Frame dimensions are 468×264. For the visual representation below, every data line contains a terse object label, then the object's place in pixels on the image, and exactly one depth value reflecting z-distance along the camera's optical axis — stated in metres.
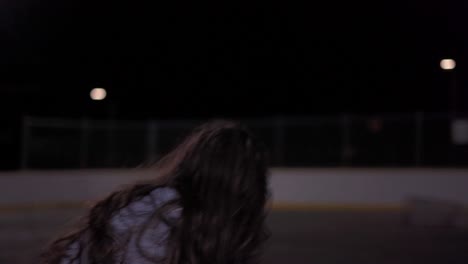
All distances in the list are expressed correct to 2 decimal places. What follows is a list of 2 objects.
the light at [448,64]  17.59
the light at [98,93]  20.45
